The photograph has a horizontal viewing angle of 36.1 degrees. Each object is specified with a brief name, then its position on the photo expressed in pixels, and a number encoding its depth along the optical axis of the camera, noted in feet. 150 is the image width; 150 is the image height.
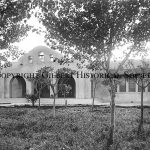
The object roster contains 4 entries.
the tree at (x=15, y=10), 26.94
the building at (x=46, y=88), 107.24
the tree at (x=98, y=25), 29.48
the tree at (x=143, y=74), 47.28
